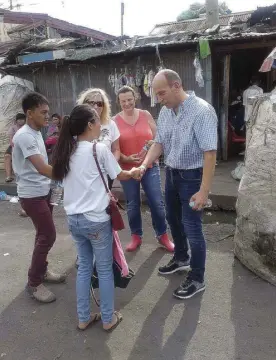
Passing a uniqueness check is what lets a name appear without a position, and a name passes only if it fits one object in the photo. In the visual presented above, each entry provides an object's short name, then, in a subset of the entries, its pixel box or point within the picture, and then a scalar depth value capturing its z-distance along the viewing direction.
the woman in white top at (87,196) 2.46
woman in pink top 3.80
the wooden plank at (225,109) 7.67
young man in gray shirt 2.92
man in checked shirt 2.77
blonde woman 3.42
